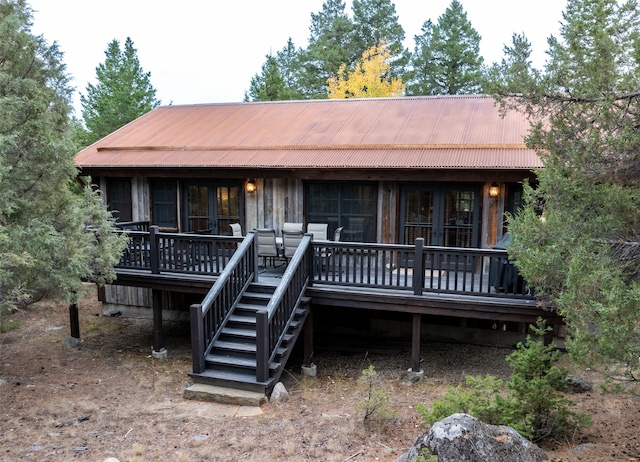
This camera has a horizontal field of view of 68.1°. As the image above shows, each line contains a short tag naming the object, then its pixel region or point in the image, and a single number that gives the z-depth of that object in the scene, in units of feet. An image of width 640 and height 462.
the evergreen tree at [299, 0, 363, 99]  88.07
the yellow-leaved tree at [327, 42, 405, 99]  75.31
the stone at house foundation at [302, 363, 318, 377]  26.21
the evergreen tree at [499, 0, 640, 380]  11.97
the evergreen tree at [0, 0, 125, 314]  19.51
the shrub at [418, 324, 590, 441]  15.65
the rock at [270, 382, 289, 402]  21.39
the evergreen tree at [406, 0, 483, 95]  82.17
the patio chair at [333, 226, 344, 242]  30.78
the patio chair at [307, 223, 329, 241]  31.58
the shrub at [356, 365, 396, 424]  17.97
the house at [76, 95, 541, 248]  29.55
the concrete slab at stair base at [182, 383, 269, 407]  20.70
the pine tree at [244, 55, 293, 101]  69.05
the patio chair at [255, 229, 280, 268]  28.86
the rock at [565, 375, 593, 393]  22.82
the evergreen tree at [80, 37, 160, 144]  65.72
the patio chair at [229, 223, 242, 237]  32.42
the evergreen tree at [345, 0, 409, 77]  88.48
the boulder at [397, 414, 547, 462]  12.49
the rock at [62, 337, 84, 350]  31.55
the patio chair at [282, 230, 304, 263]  28.48
